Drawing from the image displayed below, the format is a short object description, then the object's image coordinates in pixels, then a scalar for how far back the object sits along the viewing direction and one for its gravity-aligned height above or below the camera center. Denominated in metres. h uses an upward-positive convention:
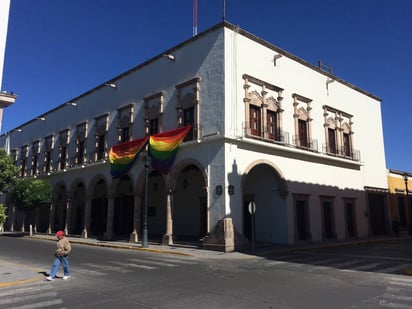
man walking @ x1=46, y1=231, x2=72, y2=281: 9.91 -1.00
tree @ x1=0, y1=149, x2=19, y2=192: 24.25 +3.39
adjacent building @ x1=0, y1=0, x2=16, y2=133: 10.19 +5.54
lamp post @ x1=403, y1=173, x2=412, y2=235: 31.65 +1.64
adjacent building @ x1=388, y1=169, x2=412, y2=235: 31.19 +1.75
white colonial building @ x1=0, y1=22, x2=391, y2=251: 19.34 +4.69
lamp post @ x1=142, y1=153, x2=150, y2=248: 19.49 -0.52
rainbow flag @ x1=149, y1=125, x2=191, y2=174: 20.72 +4.31
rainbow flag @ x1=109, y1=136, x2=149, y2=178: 23.39 +4.37
